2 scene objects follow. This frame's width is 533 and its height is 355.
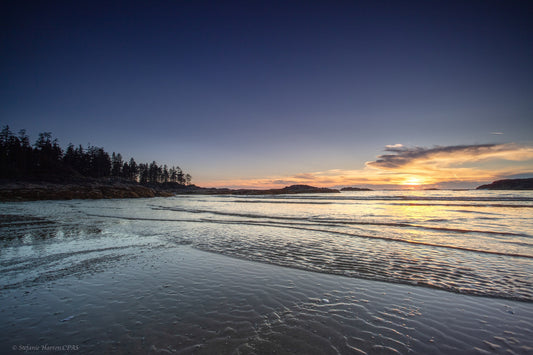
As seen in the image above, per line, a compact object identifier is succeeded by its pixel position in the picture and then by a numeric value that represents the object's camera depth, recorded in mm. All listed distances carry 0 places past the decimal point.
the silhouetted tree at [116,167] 132625
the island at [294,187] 161825
